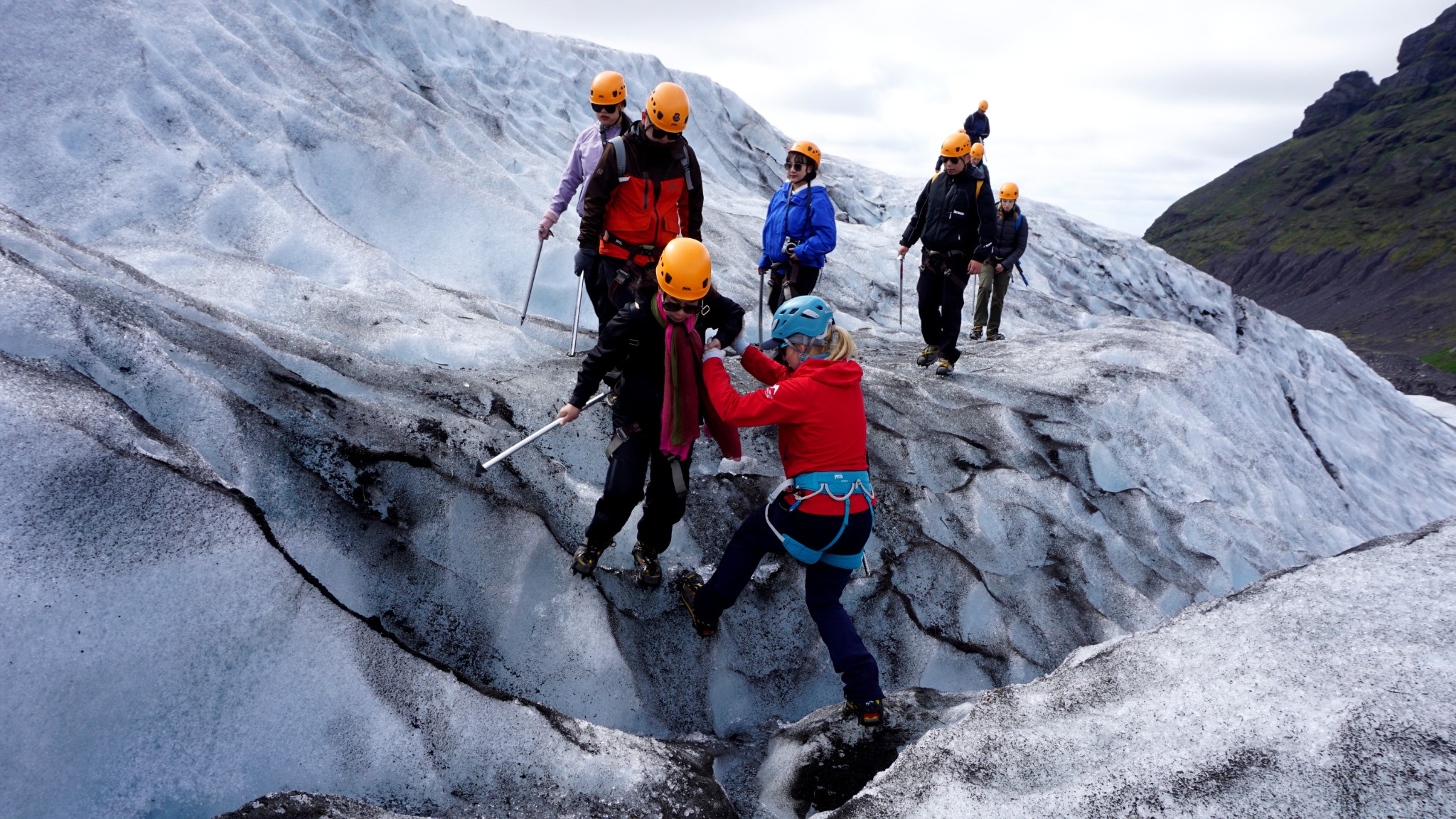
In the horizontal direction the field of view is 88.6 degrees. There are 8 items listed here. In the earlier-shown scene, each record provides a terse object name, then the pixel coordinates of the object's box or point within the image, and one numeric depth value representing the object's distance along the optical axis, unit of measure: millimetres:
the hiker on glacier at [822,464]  3977
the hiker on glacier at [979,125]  16266
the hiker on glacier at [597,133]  6406
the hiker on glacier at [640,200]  5457
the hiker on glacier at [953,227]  7668
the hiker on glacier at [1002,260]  11834
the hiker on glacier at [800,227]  7086
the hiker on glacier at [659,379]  4008
